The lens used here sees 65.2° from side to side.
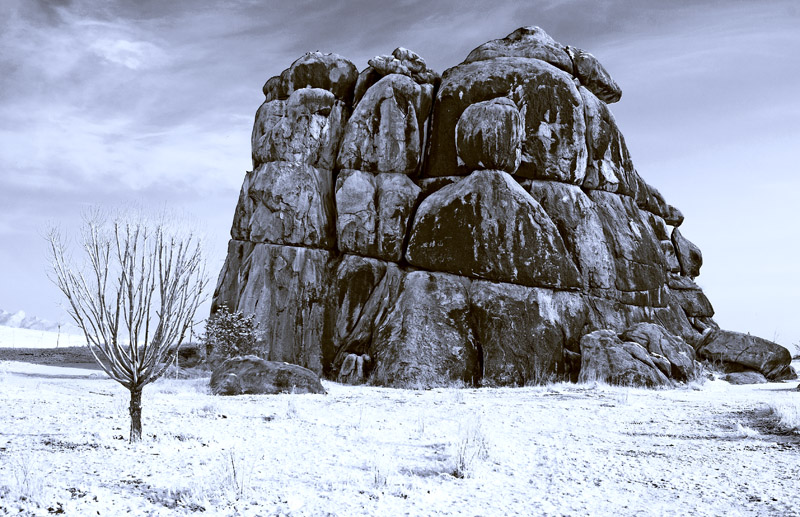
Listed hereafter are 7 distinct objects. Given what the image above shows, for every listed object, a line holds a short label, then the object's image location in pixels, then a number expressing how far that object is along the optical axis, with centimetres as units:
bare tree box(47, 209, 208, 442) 937
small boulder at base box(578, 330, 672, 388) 2188
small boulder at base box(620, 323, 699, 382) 2341
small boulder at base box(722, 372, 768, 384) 2828
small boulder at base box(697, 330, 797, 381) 3008
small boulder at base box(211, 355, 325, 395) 1778
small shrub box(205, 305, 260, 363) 2527
